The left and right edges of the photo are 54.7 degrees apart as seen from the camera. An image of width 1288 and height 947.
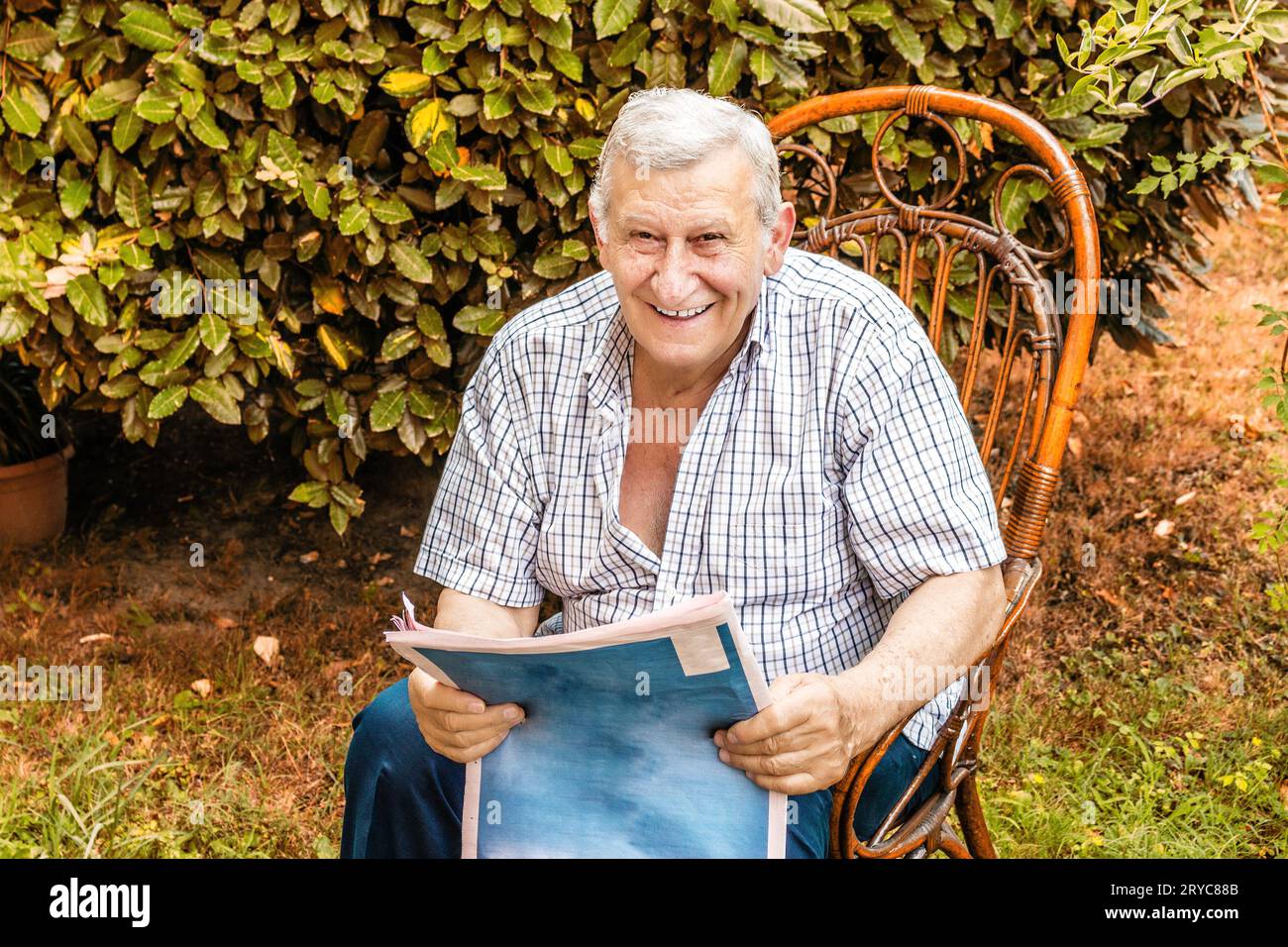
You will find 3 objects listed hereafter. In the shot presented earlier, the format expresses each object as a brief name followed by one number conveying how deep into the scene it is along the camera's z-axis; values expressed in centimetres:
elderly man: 182
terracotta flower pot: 369
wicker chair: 195
